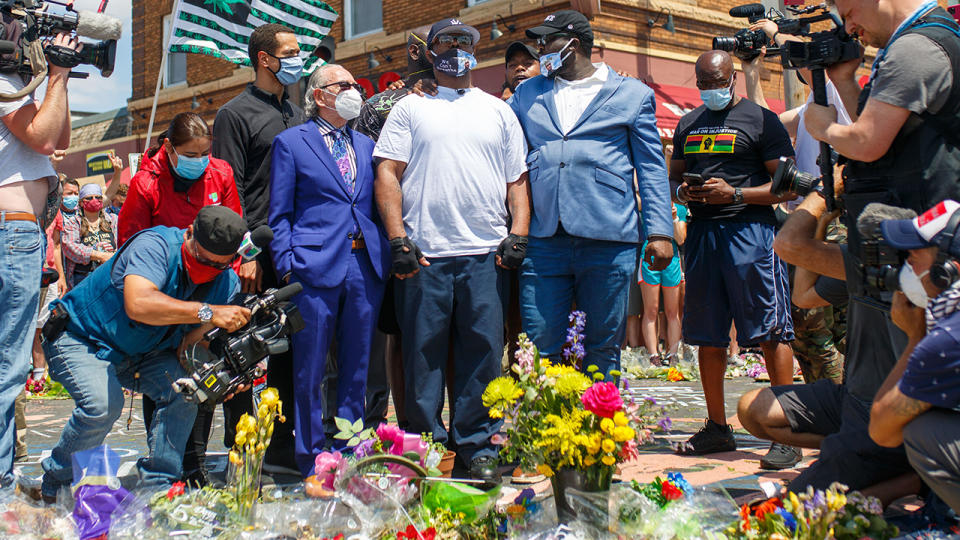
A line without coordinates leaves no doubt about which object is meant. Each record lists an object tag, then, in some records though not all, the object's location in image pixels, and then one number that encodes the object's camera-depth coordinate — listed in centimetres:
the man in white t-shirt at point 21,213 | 393
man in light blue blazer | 452
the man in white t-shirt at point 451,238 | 440
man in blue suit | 437
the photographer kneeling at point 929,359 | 249
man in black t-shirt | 486
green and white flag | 1041
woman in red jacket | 461
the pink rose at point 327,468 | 337
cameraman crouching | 390
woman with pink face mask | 902
